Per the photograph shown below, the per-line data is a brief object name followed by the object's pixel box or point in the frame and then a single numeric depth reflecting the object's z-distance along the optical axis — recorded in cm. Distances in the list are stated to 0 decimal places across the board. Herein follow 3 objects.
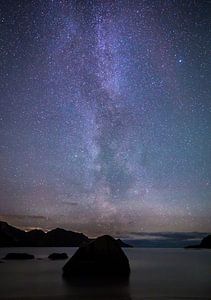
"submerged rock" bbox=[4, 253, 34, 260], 6351
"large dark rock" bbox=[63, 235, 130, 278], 2624
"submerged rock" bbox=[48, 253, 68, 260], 6438
